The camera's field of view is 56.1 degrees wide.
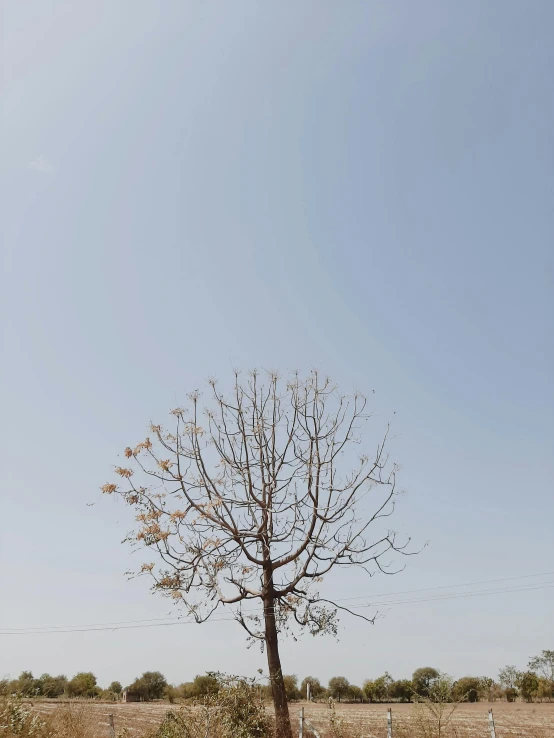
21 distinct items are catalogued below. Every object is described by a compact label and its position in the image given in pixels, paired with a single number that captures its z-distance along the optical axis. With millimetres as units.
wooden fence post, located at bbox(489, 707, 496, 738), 15789
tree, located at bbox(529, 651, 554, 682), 59938
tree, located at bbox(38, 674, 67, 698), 40481
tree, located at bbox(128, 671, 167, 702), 45156
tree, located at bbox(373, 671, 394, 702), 51875
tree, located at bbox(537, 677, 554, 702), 47656
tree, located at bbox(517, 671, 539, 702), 48438
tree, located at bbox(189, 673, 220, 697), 30538
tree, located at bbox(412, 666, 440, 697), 45984
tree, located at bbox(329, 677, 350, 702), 52312
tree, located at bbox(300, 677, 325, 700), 46250
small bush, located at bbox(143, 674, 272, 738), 8125
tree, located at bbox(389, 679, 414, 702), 52000
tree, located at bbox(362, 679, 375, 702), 51844
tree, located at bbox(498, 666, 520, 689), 50312
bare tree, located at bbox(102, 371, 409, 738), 12305
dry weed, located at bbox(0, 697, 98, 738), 8148
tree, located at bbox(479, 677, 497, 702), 44344
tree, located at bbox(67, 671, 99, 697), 41125
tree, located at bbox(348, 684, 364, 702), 52253
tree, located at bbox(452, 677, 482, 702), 41353
